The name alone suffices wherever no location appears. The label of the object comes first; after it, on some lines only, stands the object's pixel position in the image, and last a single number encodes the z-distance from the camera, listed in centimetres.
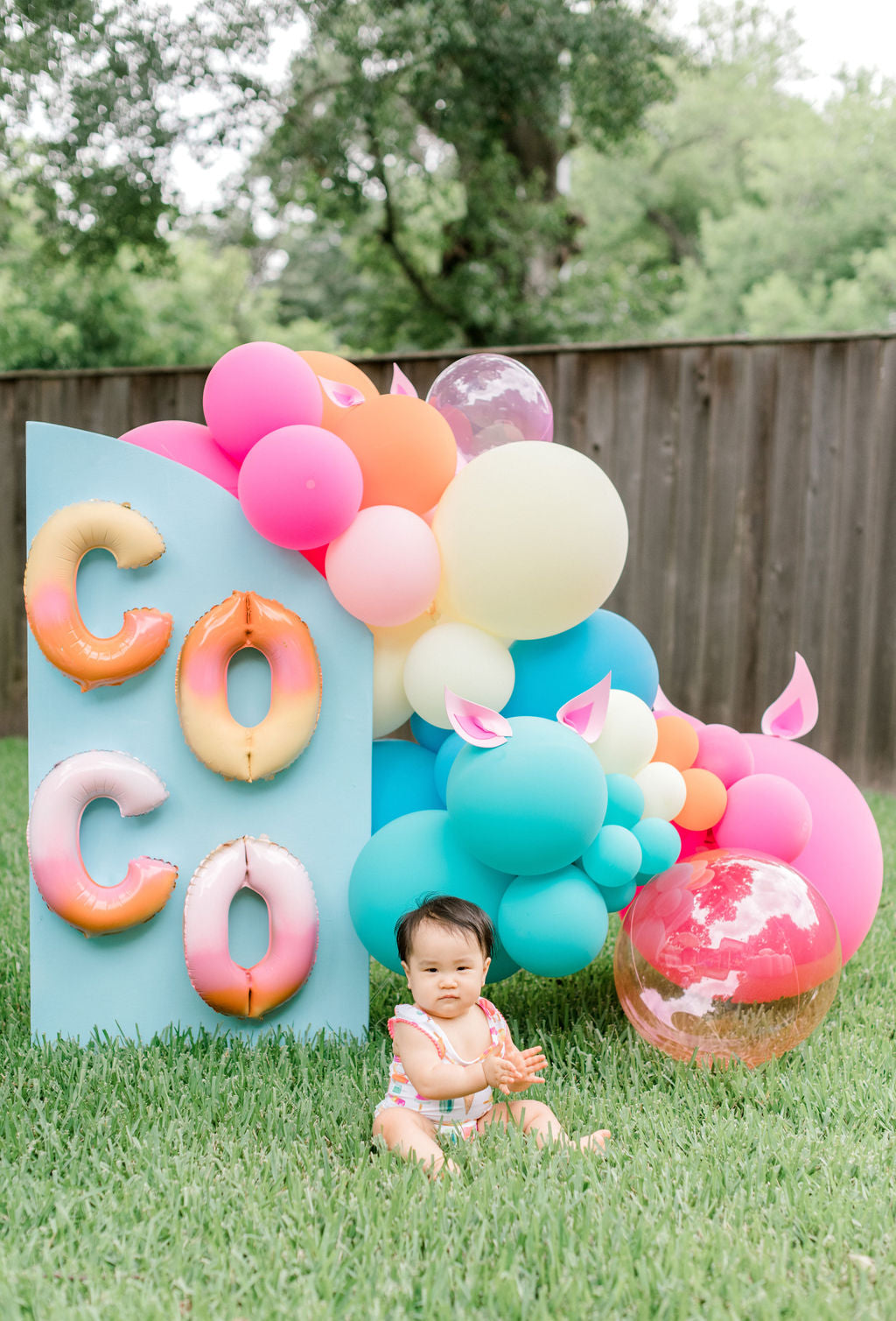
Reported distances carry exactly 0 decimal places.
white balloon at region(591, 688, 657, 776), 237
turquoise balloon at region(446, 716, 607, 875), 210
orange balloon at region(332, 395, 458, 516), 240
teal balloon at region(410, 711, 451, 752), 259
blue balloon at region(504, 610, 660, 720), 246
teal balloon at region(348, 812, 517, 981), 222
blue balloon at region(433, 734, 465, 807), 240
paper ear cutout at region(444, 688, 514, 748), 218
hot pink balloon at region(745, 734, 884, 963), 263
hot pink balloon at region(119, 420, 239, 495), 252
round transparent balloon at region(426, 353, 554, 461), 264
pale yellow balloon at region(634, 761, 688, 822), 242
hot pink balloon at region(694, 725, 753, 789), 263
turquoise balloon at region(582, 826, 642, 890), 220
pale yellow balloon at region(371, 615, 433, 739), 251
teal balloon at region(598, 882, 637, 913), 230
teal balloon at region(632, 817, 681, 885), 229
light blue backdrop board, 240
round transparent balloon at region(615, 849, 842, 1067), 220
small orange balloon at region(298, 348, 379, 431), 267
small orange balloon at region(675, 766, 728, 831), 253
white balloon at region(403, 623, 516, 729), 234
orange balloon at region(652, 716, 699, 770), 257
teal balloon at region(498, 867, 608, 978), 216
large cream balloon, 228
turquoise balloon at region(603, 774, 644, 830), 230
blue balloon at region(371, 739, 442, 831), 255
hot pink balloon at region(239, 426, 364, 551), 222
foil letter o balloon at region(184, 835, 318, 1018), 233
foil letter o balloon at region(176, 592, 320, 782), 236
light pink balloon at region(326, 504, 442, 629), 229
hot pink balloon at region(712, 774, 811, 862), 250
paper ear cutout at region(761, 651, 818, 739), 276
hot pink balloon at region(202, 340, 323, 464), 238
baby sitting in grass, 191
